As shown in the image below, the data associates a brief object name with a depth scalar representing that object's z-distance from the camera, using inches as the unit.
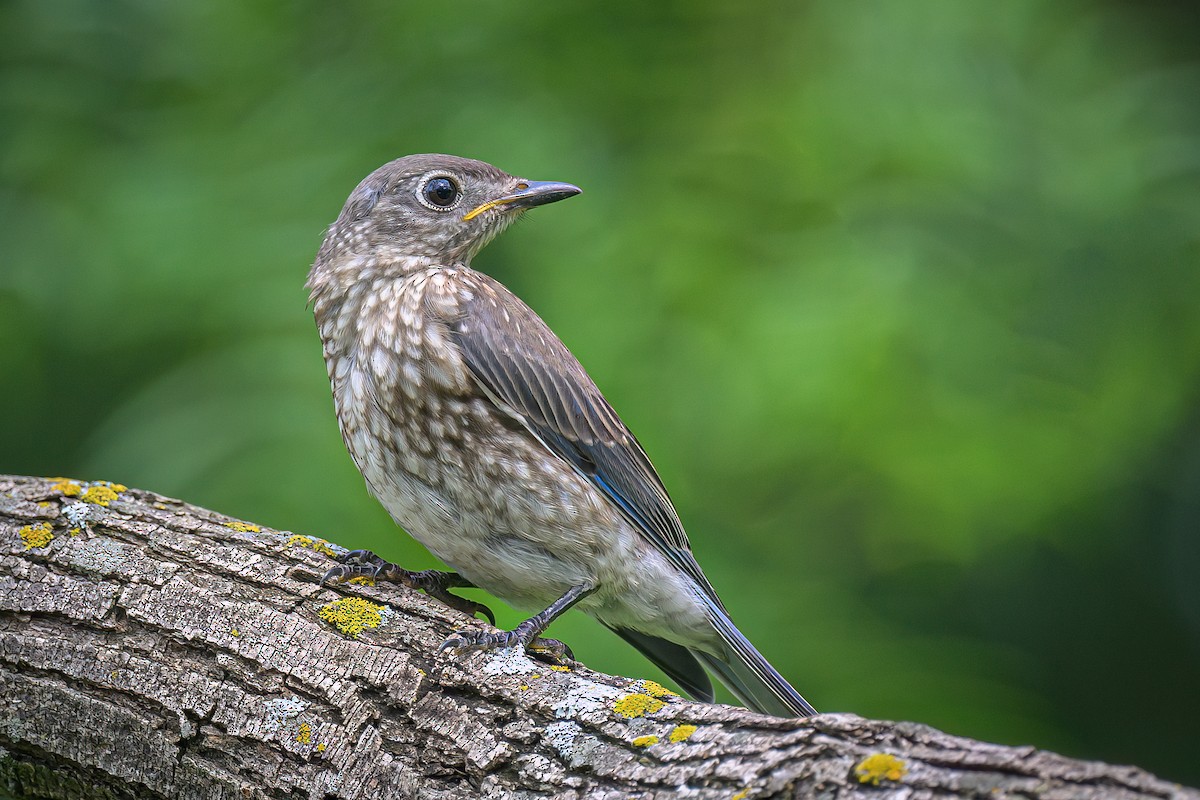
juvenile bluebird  262.5
